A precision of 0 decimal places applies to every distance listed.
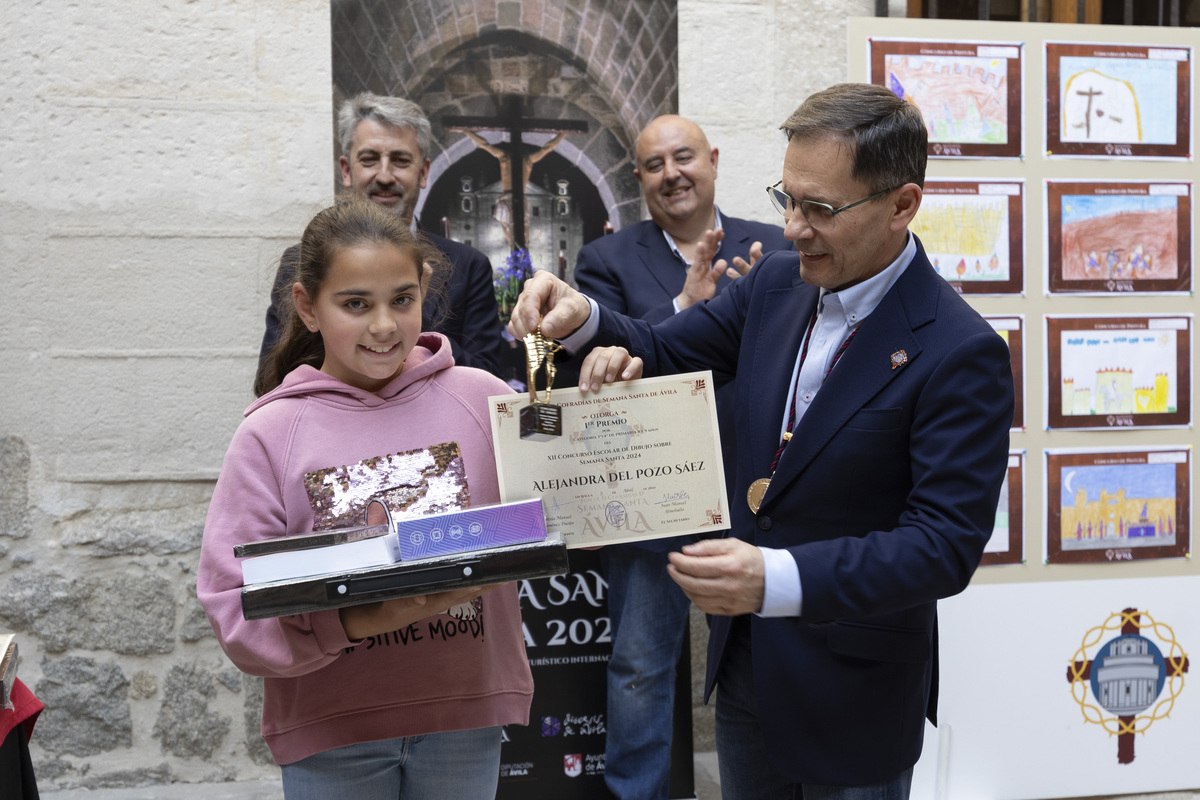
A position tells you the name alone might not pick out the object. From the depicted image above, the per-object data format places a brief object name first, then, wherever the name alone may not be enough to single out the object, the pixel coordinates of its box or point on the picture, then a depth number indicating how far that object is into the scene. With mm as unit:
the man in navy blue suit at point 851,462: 1516
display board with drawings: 3328
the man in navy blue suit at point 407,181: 2852
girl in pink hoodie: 1591
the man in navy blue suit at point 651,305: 3121
